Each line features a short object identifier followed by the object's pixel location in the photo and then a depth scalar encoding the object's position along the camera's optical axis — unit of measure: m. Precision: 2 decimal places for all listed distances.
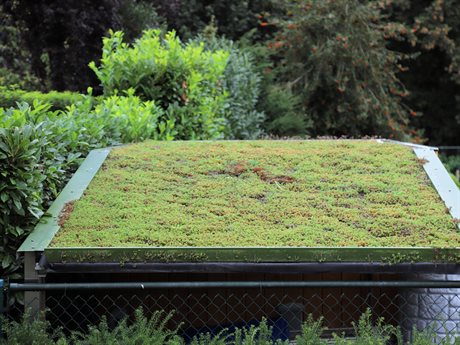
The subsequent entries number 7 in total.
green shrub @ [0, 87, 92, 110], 10.00
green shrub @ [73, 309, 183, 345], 3.95
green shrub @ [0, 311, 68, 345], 3.99
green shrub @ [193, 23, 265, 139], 12.50
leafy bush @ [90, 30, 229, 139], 9.18
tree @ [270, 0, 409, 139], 17.36
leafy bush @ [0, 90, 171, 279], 4.71
